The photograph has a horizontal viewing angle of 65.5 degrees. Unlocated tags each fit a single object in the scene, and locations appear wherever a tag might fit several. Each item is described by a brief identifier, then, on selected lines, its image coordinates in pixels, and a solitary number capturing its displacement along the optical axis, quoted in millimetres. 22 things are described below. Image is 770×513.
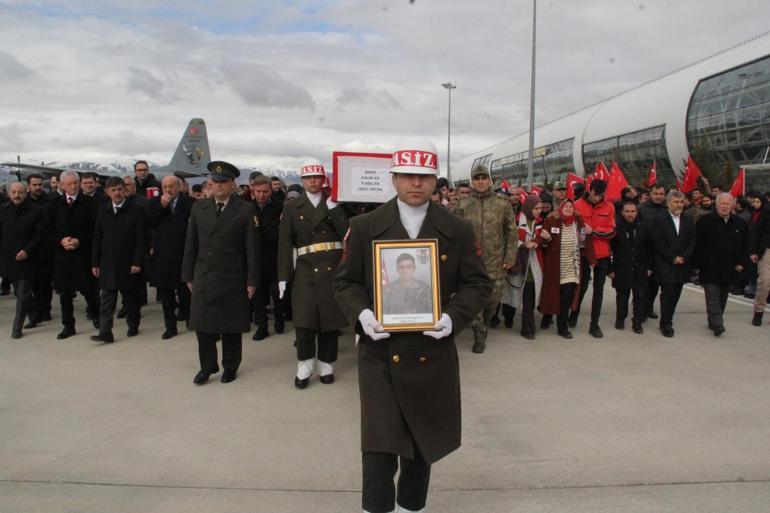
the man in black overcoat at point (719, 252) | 7621
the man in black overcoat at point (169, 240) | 7547
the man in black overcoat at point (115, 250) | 7125
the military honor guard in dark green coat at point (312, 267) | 5559
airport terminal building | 32250
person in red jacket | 7637
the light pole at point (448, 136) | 47406
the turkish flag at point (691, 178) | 12477
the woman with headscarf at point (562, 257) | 7402
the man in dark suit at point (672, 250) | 7598
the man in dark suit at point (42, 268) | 7754
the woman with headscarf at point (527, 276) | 7488
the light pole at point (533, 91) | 22953
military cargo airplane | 36312
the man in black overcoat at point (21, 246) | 7430
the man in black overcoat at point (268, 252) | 7816
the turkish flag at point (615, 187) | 10852
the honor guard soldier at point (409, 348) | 2670
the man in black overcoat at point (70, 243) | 7453
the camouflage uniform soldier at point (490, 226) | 6812
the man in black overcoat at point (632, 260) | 7699
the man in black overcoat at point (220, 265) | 5531
